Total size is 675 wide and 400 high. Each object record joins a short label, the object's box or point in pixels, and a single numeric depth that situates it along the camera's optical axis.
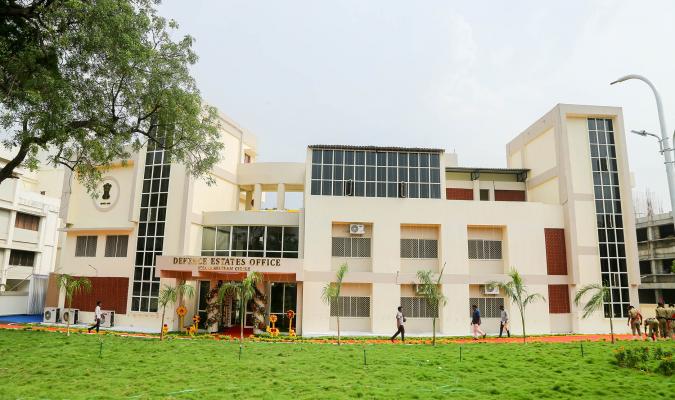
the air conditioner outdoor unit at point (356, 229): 25.09
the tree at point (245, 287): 19.66
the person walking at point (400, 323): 20.61
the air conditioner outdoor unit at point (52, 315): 26.59
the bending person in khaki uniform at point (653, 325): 20.23
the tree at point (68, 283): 21.12
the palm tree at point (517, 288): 20.75
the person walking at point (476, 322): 22.24
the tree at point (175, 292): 21.11
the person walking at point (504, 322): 22.70
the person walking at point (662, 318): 20.81
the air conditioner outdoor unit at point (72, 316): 26.60
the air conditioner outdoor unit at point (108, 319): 25.46
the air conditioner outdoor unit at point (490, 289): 25.03
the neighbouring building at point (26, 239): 36.46
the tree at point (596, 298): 19.49
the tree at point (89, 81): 13.90
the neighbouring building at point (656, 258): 40.03
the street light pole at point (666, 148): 11.54
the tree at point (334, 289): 20.73
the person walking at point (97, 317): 22.08
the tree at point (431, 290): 19.95
